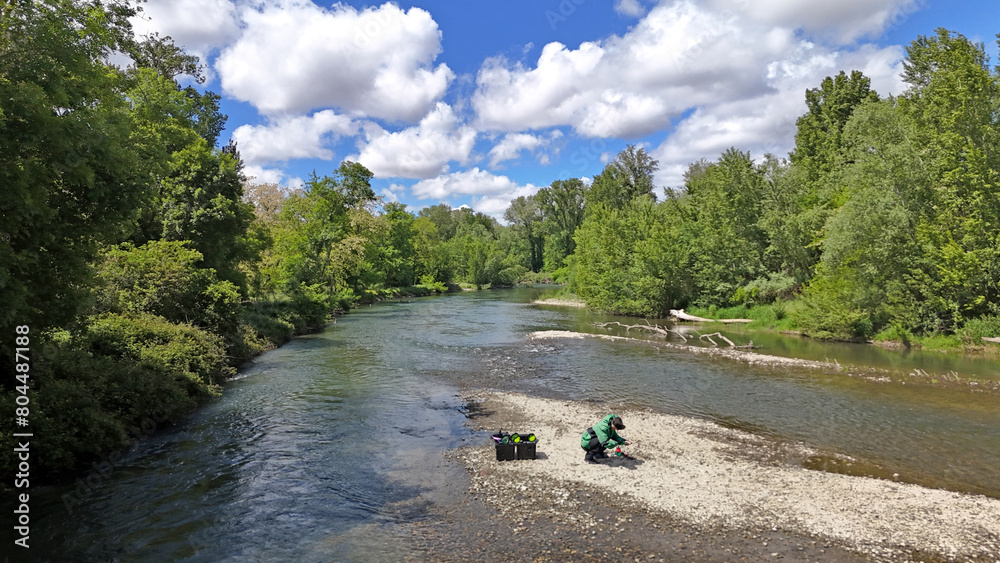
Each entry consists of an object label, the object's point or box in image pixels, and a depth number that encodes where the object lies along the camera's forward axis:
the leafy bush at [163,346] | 17.36
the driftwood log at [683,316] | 44.09
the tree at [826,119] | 51.41
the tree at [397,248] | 79.38
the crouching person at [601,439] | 13.28
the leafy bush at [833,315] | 32.81
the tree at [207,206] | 28.41
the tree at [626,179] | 85.56
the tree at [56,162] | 9.73
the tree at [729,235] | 47.00
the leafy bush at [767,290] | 42.59
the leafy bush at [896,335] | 30.50
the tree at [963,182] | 28.19
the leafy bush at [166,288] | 22.11
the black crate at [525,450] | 13.43
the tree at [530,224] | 128.00
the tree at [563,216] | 112.06
